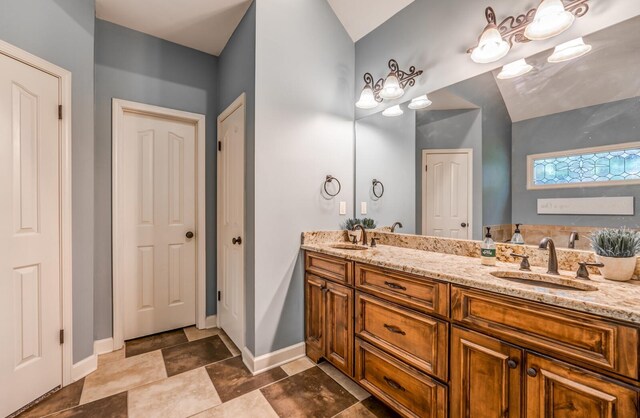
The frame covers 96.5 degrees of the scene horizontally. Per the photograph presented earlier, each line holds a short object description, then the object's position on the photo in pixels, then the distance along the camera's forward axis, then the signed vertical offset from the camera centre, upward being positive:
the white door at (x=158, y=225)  2.56 -0.16
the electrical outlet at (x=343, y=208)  2.56 +0.00
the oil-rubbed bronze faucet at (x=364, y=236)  2.37 -0.23
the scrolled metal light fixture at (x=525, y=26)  1.38 +0.95
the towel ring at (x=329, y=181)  2.45 +0.23
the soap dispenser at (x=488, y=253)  1.57 -0.25
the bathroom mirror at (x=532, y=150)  1.31 +0.33
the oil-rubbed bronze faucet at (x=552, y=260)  1.34 -0.24
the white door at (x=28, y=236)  1.63 -0.17
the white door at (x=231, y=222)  2.32 -0.12
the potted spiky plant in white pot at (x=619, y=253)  1.21 -0.19
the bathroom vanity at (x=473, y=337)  0.92 -0.55
